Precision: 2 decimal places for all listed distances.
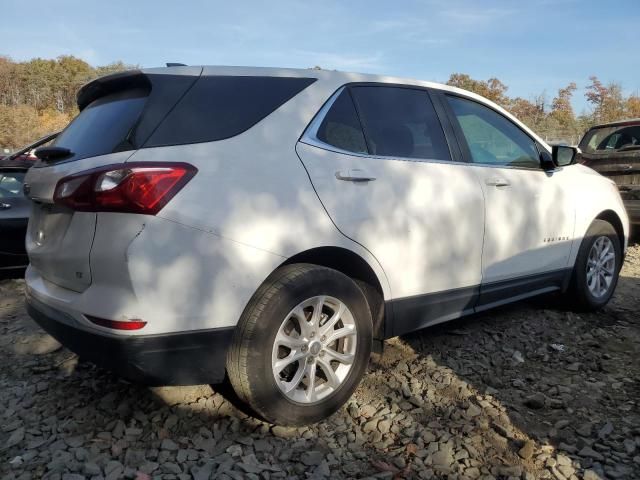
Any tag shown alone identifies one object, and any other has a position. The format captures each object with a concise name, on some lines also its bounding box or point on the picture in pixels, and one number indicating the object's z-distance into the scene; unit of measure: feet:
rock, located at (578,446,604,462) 7.70
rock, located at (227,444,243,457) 7.64
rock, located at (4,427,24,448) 7.91
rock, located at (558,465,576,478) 7.32
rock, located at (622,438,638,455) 7.84
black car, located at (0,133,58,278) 16.63
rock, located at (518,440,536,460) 7.72
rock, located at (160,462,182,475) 7.27
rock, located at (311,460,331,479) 7.30
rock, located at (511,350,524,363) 11.13
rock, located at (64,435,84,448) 7.84
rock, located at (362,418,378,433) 8.53
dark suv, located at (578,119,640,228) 22.22
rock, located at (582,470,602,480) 7.23
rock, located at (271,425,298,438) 8.18
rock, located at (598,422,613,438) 8.28
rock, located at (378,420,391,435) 8.52
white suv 6.84
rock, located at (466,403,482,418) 8.89
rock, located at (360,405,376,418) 8.96
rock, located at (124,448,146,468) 7.41
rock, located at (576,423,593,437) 8.32
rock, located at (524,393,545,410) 9.20
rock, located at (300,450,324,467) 7.57
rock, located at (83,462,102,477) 7.16
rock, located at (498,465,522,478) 7.32
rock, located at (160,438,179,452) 7.77
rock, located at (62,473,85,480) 7.05
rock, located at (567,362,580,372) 10.73
